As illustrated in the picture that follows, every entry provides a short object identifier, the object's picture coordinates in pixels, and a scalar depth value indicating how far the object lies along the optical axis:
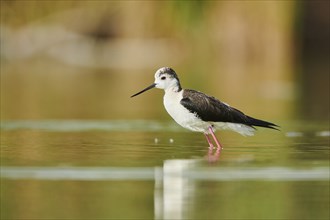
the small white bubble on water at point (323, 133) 20.22
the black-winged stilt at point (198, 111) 17.73
